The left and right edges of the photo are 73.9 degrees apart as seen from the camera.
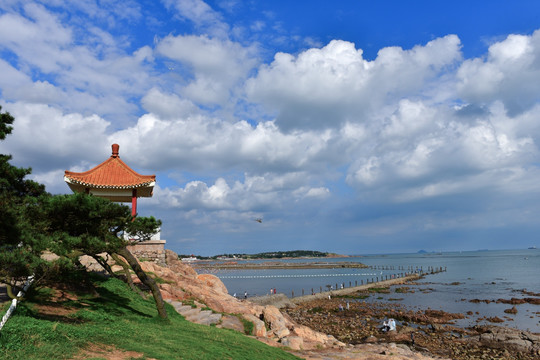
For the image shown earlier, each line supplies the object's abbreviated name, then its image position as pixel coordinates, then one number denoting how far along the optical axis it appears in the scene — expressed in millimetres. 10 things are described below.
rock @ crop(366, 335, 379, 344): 28138
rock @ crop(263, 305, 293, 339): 19469
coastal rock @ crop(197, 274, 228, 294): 26033
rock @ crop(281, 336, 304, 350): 17448
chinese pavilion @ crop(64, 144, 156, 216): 20922
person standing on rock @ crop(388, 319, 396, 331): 31306
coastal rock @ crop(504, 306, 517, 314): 41394
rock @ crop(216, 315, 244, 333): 16719
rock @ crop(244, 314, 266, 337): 17922
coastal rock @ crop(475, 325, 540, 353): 25786
